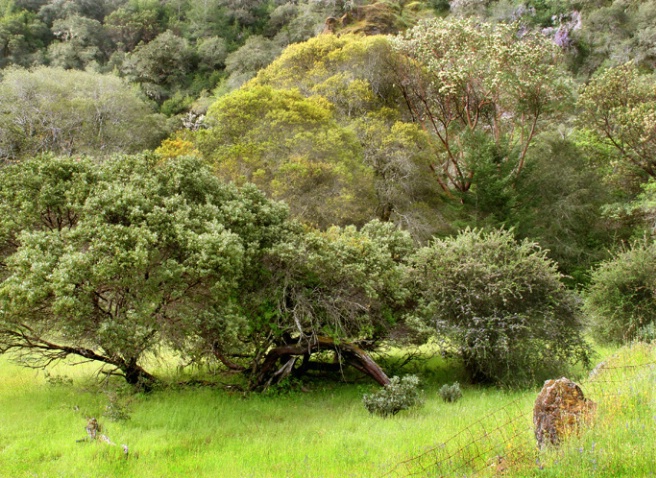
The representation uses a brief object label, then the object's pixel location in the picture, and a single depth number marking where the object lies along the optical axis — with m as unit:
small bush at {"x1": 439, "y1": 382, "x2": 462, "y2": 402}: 11.98
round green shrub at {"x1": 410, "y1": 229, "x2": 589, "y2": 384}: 13.25
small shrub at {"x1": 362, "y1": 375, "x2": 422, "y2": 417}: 11.24
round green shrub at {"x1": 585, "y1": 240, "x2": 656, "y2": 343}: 15.69
